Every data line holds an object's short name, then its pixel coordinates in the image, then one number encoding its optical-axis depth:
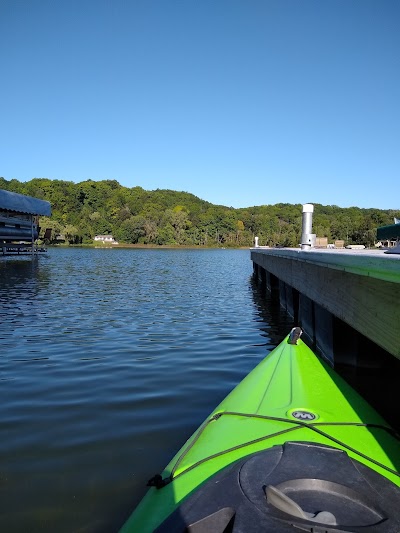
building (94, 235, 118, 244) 127.32
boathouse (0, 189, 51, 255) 31.06
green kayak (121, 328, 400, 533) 1.69
